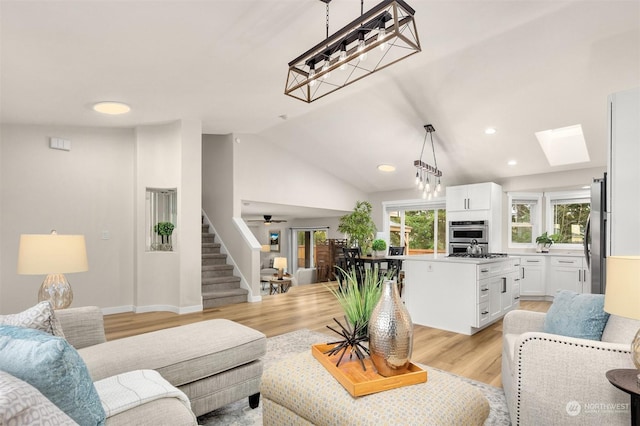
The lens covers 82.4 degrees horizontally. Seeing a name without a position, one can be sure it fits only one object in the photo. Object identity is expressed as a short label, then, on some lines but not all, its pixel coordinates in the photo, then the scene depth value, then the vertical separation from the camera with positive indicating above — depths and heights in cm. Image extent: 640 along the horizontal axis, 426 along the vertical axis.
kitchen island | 403 -90
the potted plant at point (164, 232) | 518 -23
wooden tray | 148 -70
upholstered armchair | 153 -72
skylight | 552 +108
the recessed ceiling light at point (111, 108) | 402 +121
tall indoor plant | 819 -29
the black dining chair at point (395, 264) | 581 -78
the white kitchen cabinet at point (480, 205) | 648 +18
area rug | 213 -121
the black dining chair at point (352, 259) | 599 -74
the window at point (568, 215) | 652 +0
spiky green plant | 180 -42
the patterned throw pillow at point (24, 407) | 68 -37
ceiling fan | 995 -7
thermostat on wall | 459 +91
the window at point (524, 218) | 689 -6
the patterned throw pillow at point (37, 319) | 131 -38
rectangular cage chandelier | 213 +117
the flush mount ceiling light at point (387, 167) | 703 +93
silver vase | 155 -51
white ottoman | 137 -75
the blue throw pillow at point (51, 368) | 92 -39
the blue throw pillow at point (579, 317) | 185 -54
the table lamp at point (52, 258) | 224 -27
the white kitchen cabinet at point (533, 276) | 625 -105
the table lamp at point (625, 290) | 134 -29
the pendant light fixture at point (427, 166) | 495 +68
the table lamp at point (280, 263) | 952 -130
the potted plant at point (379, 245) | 675 -56
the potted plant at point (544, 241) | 652 -47
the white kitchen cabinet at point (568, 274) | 590 -99
